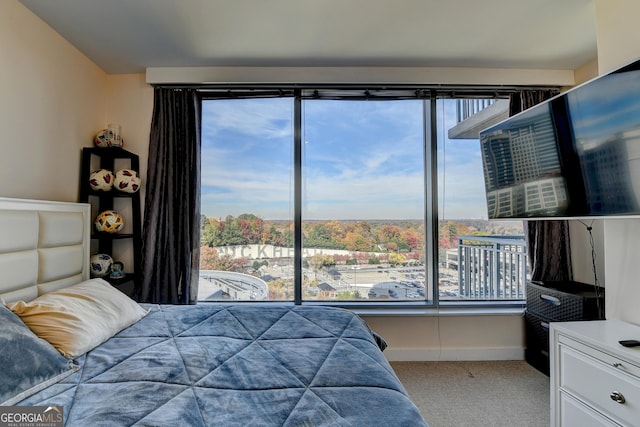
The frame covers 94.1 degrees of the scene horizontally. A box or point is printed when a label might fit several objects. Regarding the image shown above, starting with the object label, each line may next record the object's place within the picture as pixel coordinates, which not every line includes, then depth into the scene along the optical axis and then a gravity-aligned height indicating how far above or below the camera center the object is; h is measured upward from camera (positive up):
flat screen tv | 1.37 +0.42
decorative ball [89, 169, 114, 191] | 2.41 +0.40
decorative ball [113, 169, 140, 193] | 2.46 +0.40
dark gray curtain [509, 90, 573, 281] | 2.65 -0.20
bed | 0.93 -0.55
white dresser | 1.22 -0.66
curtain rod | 2.66 +1.28
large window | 2.78 +0.27
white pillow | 1.34 -0.44
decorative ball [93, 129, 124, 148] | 2.51 +0.76
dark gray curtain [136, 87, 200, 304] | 2.54 +0.22
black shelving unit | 2.44 +0.24
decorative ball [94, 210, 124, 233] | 2.43 +0.06
